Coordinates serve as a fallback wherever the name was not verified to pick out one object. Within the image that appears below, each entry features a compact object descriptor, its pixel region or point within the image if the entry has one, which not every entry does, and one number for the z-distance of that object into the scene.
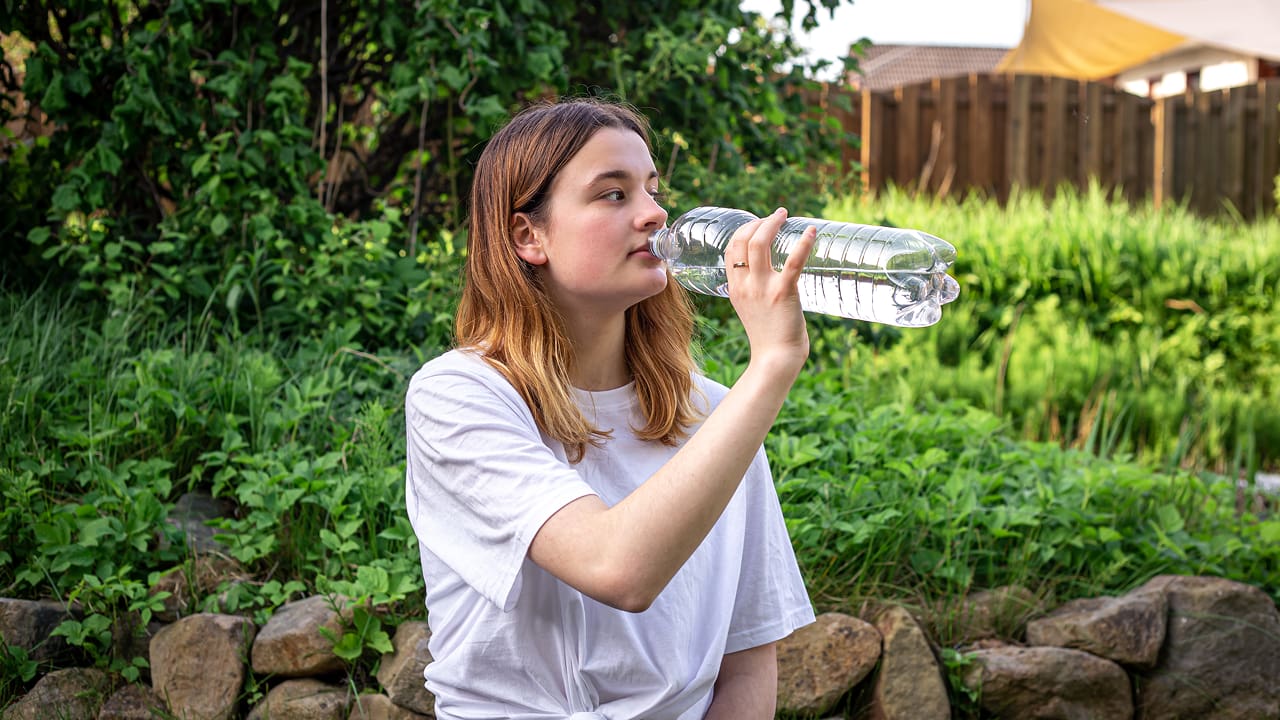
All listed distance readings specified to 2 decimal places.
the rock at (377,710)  2.66
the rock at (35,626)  2.80
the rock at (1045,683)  2.97
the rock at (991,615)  3.09
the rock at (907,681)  2.89
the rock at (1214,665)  3.15
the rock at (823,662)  2.84
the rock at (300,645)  2.73
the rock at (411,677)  2.64
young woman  1.45
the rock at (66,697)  2.73
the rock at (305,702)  2.71
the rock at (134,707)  2.76
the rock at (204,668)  2.75
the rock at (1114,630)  3.07
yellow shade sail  14.23
